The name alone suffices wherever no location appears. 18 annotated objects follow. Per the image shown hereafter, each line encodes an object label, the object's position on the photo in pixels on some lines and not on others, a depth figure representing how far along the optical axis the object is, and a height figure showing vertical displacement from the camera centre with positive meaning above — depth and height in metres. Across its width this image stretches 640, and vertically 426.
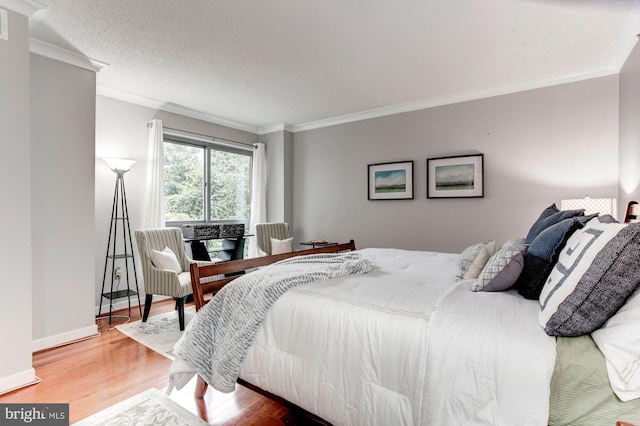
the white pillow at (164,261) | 3.26 -0.50
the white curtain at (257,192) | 5.23 +0.33
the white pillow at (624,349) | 0.93 -0.42
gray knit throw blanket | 1.68 -0.60
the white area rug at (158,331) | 2.77 -1.15
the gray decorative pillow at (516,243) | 1.73 -0.18
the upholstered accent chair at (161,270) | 3.13 -0.58
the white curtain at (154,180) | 3.95 +0.40
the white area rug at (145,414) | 1.76 -1.16
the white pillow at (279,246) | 4.61 -0.49
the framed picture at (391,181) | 4.24 +0.42
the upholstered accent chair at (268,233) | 4.61 -0.32
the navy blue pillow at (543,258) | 1.46 -0.22
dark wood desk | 4.73 -0.54
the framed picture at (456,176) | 3.74 +0.42
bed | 1.03 -0.56
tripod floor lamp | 3.63 -0.39
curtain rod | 4.25 +1.11
